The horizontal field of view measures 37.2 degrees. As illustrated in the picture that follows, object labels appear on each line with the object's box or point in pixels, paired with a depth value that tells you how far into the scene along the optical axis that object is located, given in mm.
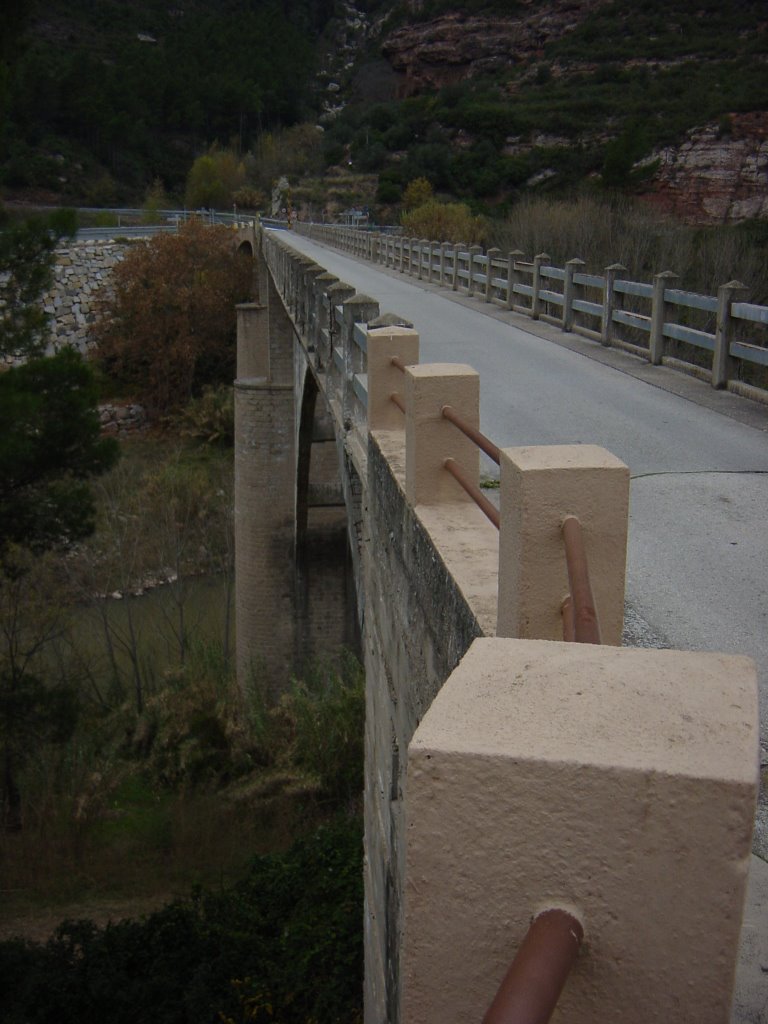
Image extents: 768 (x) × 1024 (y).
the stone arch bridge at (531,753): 1495
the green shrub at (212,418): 42188
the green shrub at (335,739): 18672
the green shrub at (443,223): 41875
